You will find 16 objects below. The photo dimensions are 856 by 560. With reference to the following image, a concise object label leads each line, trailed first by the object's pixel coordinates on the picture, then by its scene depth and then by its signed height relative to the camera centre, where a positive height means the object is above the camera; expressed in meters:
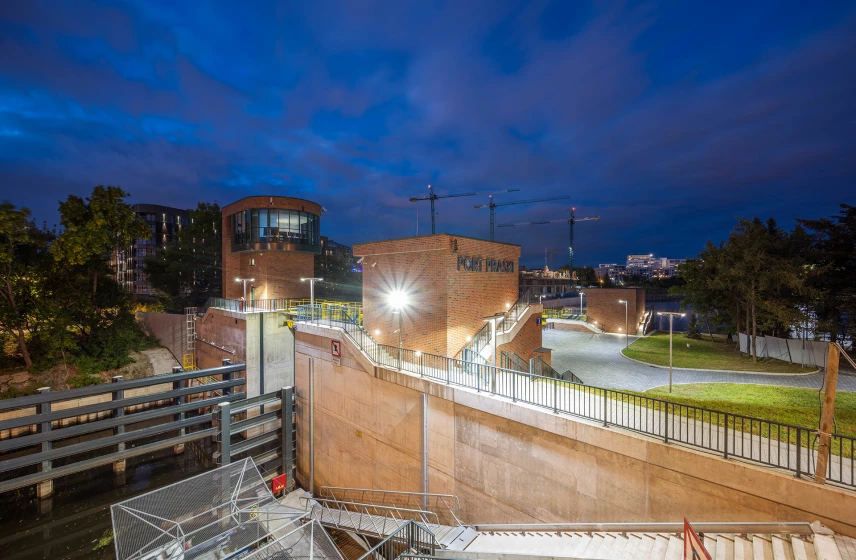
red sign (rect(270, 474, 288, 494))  18.83 -11.42
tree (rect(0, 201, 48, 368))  22.20 +0.55
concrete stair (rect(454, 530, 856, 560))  5.82 -5.72
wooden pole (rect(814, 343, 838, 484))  6.42 -2.62
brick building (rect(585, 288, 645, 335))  37.62 -3.16
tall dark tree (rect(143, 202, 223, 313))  38.94 +1.70
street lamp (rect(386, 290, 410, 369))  17.58 -1.09
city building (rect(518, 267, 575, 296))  59.97 -0.23
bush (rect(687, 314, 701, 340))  35.88 -5.56
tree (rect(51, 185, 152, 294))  25.02 +4.08
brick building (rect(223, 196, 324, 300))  30.73 +3.28
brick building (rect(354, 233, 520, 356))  16.14 -0.35
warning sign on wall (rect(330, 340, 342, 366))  18.38 -3.92
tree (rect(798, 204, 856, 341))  21.44 +0.57
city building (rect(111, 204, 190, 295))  73.75 +7.60
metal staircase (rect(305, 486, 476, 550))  10.73 -9.54
